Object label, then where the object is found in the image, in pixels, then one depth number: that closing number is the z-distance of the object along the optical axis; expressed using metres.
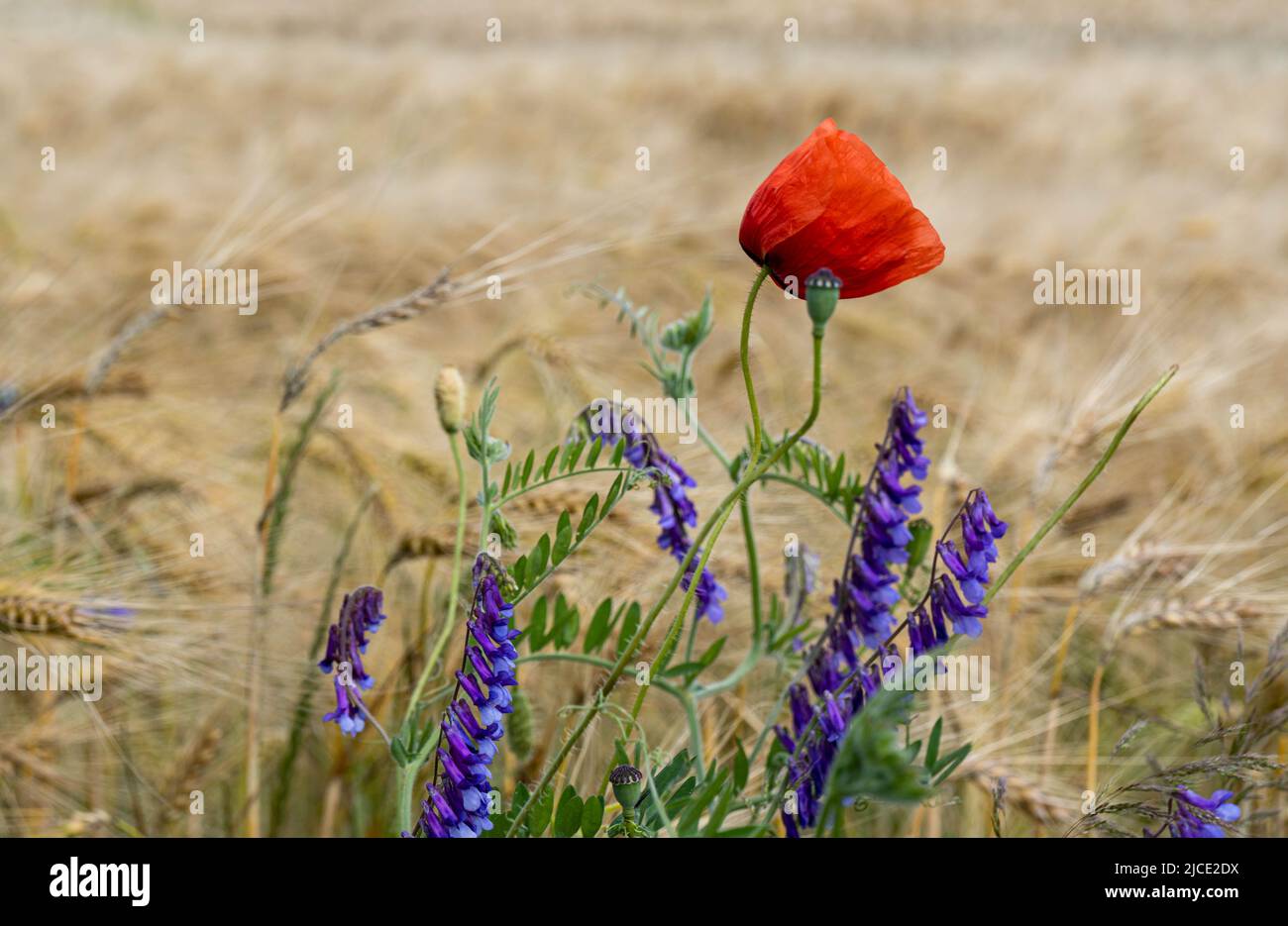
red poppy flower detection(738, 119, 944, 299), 0.97
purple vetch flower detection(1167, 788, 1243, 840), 0.97
